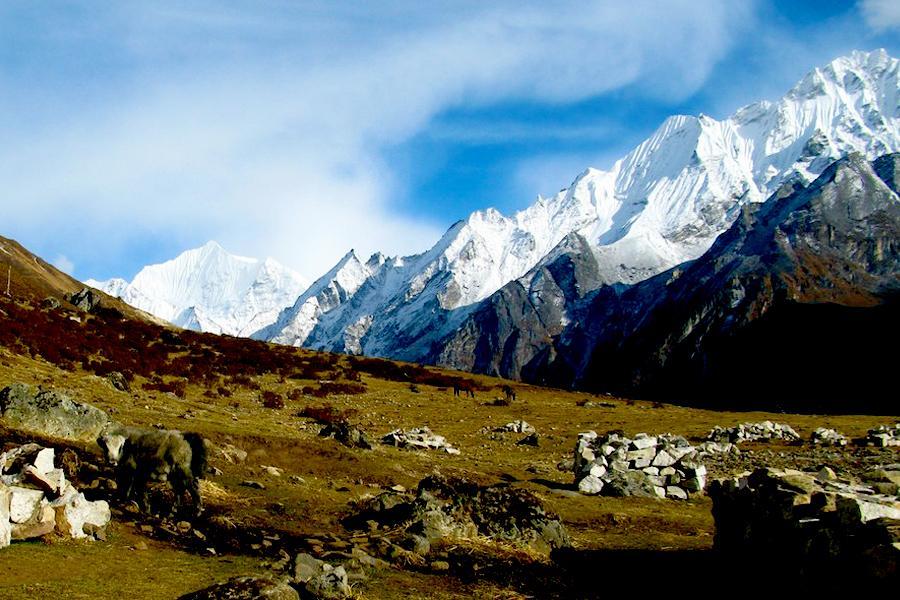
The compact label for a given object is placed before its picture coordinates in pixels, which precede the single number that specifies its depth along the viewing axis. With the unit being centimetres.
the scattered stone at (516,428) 3950
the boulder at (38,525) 1237
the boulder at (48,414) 2014
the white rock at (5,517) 1189
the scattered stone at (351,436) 2819
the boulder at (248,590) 1012
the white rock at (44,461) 1440
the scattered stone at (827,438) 3658
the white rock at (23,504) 1240
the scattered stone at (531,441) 3569
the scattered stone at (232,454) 2210
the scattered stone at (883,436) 3496
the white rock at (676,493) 2394
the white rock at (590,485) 2375
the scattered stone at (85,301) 6244
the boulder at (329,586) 1125
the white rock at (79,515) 1300
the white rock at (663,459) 2638
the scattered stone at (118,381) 3369
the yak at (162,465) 1620
